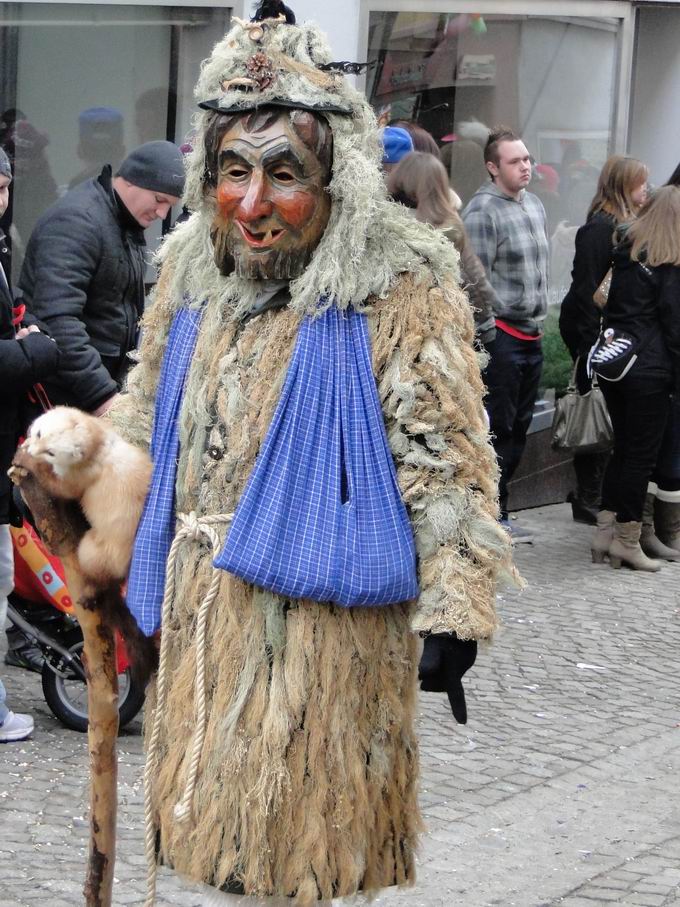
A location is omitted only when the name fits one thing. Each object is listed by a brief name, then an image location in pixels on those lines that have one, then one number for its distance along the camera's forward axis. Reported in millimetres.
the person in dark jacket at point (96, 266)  8646
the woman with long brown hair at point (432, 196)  10501
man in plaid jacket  12715
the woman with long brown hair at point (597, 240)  13530
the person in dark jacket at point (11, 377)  7792
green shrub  15572
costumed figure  4576
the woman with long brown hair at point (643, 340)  12632
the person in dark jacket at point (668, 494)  13518
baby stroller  8222
